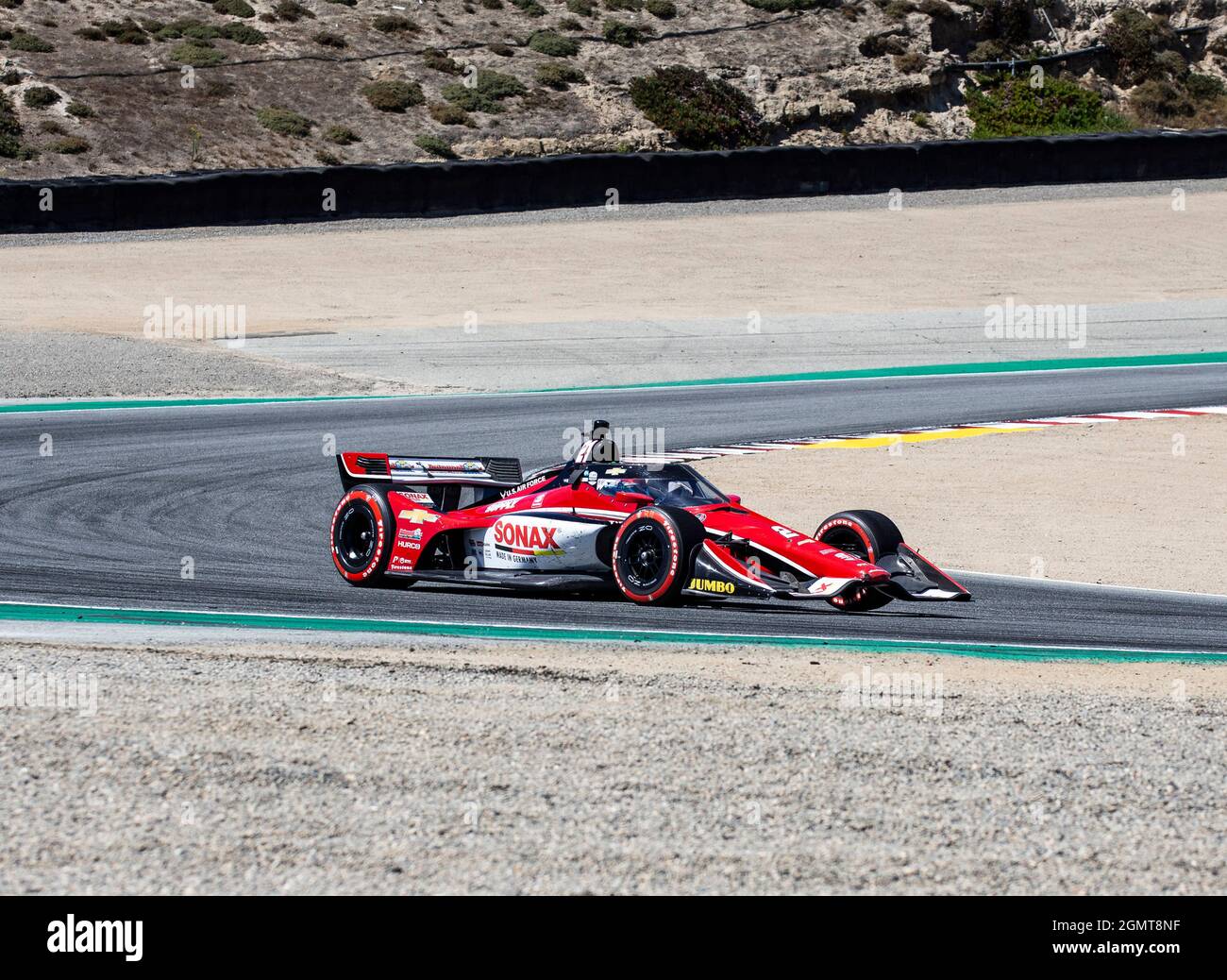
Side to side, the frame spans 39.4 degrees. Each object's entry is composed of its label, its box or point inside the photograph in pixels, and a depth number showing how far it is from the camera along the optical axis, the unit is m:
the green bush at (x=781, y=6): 52.47
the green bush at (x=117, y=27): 46.38
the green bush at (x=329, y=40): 48.31
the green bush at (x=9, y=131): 39.34
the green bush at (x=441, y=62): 47.78
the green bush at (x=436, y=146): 43.47
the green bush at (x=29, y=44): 44.72
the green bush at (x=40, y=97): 41.75
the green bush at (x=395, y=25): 49.62
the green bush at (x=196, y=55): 45.50
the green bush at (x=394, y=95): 45.25
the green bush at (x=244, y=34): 47.59
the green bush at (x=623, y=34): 49.69
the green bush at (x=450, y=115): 44.81
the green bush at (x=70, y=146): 39.84
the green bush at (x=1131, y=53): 52.31
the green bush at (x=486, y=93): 45.59
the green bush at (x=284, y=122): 42.97
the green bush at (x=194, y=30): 47.22
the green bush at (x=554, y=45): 48.78
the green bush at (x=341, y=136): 43.34
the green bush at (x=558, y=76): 47.00
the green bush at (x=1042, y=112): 45.47
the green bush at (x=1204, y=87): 52.41
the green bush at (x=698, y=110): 44.56
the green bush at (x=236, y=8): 49.06
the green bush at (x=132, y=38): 46.16
